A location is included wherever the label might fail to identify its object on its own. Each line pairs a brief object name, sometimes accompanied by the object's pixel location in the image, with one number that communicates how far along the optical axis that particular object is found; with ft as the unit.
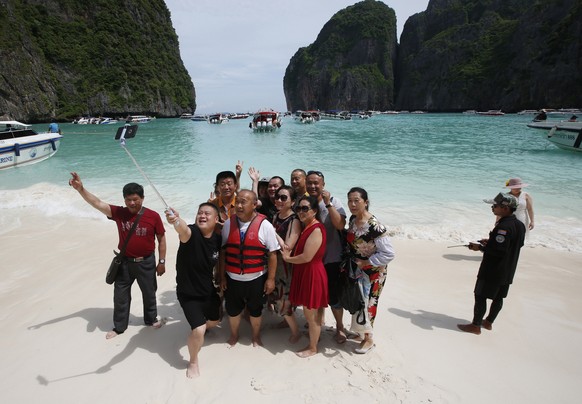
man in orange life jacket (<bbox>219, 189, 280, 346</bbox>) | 10.16
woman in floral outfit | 10.24
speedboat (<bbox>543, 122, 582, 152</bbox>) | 65.92
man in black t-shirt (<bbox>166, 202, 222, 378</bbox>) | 9.82
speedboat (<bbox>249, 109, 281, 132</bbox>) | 149.18
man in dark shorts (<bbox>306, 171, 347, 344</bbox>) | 11.15
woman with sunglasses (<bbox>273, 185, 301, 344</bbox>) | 11.13
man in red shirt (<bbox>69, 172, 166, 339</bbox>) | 11.50
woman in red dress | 9.93
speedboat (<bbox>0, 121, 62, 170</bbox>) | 55.31
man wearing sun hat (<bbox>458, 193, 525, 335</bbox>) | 11.36
